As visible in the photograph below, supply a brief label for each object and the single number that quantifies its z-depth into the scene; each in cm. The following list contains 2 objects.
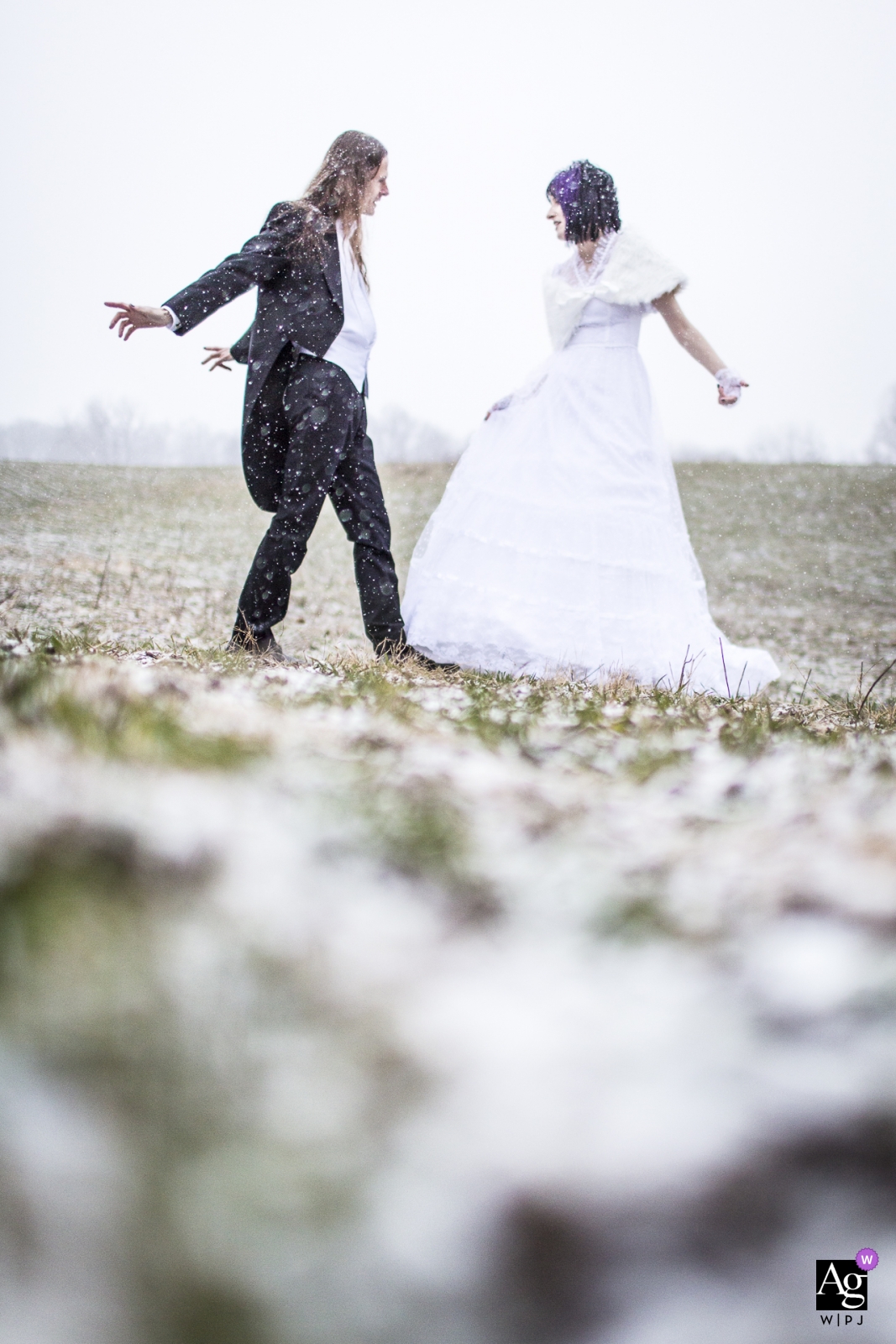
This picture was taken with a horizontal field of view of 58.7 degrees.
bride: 420
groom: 398
